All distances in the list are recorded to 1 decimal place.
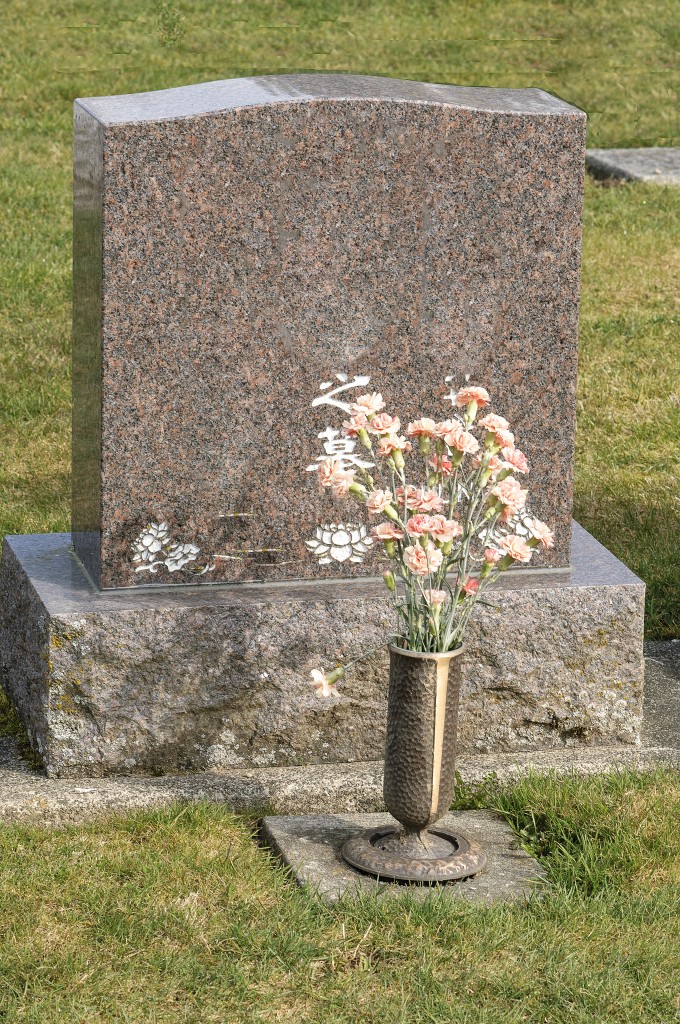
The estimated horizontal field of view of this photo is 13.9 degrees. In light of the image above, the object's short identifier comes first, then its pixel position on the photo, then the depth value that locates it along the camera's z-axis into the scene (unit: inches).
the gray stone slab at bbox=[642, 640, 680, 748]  292.9
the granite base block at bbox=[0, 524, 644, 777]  263.5
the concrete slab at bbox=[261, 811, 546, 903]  235.5
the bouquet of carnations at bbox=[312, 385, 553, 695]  231.2
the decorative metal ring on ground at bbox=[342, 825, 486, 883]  239.0
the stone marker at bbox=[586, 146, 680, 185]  706.5
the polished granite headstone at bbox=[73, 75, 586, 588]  262.0
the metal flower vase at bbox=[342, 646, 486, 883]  237.0
